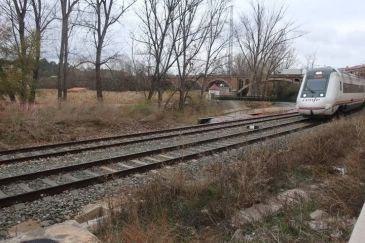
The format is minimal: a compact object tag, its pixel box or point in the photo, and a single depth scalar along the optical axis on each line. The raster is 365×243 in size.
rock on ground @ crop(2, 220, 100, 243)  4.19
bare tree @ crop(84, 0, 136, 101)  26.45
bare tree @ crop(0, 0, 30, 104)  17.84
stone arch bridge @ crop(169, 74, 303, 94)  62.85
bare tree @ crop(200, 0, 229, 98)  32.84
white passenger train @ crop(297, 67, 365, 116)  20.97
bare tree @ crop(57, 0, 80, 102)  25.53
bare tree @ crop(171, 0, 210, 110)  29.17
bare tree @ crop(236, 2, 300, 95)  52.81
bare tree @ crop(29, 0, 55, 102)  18.81
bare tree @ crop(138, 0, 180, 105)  28.33
